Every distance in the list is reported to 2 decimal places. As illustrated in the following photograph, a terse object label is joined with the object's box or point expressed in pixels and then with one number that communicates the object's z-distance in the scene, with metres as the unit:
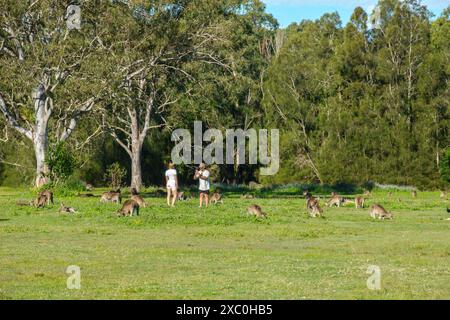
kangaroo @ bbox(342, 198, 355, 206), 40.50
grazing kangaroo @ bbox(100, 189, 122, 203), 38.69
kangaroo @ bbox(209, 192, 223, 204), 40.22
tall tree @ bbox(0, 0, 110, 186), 48.09
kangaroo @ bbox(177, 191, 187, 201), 42.56
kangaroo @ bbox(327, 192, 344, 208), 39.75
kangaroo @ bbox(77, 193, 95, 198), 45.72
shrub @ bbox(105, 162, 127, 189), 66.75
